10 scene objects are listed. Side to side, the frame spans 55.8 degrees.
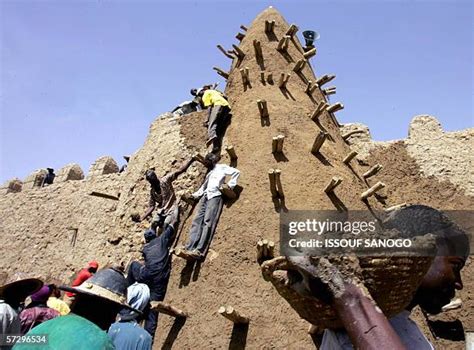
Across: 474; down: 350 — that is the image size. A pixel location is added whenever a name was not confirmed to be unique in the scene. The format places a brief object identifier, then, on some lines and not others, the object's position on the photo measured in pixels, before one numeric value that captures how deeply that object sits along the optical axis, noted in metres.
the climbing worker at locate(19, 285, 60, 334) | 4.43
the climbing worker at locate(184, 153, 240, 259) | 5.30
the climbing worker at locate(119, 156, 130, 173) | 13.43
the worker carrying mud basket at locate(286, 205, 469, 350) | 1.40
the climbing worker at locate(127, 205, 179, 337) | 5.44
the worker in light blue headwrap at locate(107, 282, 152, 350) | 3.41
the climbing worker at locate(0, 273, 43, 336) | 3.70
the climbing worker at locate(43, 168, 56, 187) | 14.93
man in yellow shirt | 6.41
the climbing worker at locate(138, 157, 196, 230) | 8.74
